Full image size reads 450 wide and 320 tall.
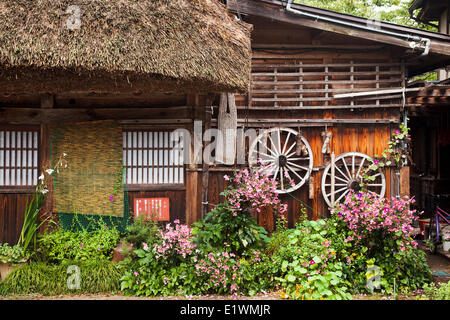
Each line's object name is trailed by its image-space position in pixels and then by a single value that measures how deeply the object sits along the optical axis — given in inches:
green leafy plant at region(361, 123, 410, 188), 264.7
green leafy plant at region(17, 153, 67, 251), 224.2
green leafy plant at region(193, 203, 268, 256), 214.2
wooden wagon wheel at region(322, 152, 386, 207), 265.7
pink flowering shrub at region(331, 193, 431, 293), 197.5
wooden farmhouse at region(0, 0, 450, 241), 202.7
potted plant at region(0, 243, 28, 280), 216.7
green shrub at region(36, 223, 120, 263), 226.7
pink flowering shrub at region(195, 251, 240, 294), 196.5
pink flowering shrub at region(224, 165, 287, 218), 219.3
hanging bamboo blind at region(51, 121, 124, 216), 247.8
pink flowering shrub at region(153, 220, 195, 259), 200.5
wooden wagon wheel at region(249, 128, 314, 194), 263.4
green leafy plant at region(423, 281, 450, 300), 182.5
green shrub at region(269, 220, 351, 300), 186.1
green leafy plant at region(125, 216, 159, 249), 227.2
